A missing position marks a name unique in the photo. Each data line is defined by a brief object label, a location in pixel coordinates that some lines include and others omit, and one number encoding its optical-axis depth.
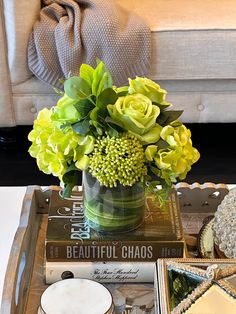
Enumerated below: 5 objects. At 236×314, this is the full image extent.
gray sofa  1.83
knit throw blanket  1.79
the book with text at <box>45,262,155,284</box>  1.05
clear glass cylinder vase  1.01
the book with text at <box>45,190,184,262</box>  1.04
